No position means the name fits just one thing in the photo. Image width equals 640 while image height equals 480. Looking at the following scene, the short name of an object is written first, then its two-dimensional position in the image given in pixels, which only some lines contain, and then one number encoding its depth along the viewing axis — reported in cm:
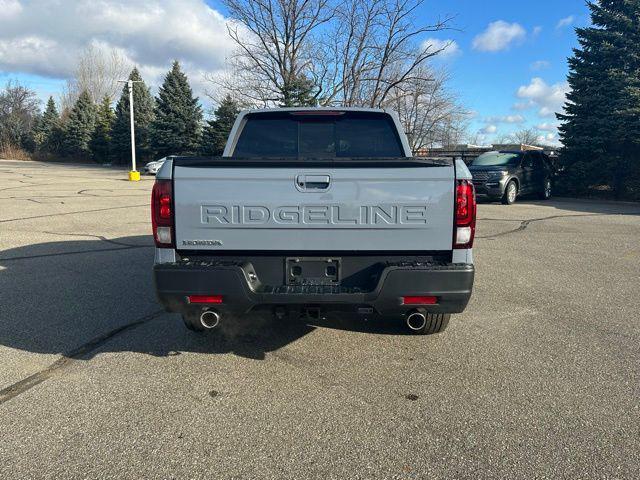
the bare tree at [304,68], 3069
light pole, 2770
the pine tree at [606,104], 1766
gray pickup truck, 321
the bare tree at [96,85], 7185
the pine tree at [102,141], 5550
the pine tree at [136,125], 4950
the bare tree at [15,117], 7444
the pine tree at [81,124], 5953
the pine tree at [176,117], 4384
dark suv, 1580
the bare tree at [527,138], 7694
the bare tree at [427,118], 3653
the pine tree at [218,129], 3519
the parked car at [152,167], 3570
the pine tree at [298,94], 3047
